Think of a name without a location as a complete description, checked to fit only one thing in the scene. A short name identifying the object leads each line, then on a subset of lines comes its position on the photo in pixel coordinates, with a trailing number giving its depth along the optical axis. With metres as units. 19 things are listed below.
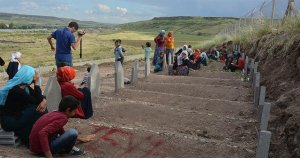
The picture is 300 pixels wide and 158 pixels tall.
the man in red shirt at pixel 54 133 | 3.68
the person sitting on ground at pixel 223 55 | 15.07
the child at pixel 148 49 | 12.04
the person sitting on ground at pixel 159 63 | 11.41
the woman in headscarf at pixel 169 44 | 12.58
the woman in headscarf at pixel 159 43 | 11.94
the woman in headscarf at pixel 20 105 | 4.06
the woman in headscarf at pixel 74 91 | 5.05
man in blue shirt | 6.21
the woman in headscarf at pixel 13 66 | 4.90
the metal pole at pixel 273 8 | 10.63
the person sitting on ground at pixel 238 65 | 11.00
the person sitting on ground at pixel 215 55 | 15.40
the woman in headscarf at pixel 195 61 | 12.07
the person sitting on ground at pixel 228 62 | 11.50
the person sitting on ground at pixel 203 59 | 13.43
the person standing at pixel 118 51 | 10.55
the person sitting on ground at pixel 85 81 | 7.41
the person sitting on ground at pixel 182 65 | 10.38
